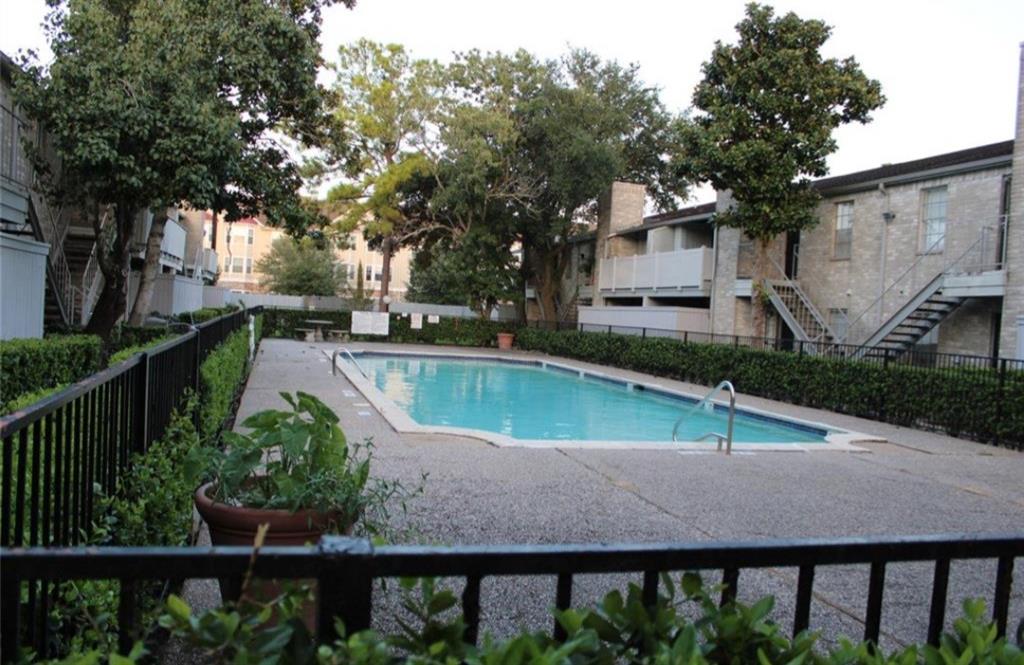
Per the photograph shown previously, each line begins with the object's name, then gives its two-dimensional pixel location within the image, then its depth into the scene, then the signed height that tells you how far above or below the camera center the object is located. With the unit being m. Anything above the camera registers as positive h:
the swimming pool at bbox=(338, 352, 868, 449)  13.82 -2.00
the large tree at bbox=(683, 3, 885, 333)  19.11 +5.37
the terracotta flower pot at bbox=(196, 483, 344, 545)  3.15 -0.92
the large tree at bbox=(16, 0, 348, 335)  12.45 +3.26
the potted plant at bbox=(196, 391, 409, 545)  3.18 -0.78
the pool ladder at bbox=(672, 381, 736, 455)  9.28 -1.38
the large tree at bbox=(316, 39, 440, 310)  30.69 +7.47
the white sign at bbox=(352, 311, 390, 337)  32.50 -0.76
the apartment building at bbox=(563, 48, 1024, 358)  15.75 +1.68
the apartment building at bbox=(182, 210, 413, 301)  76.62 +4.39
